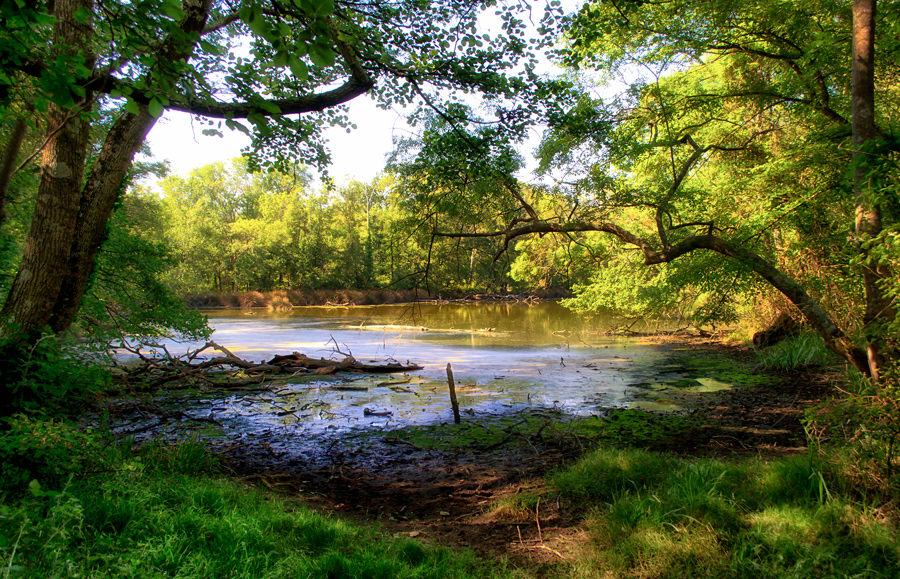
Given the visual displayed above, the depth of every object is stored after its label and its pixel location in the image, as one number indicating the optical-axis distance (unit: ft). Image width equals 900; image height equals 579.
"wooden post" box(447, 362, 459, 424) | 29.75
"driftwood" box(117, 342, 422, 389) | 37.63
